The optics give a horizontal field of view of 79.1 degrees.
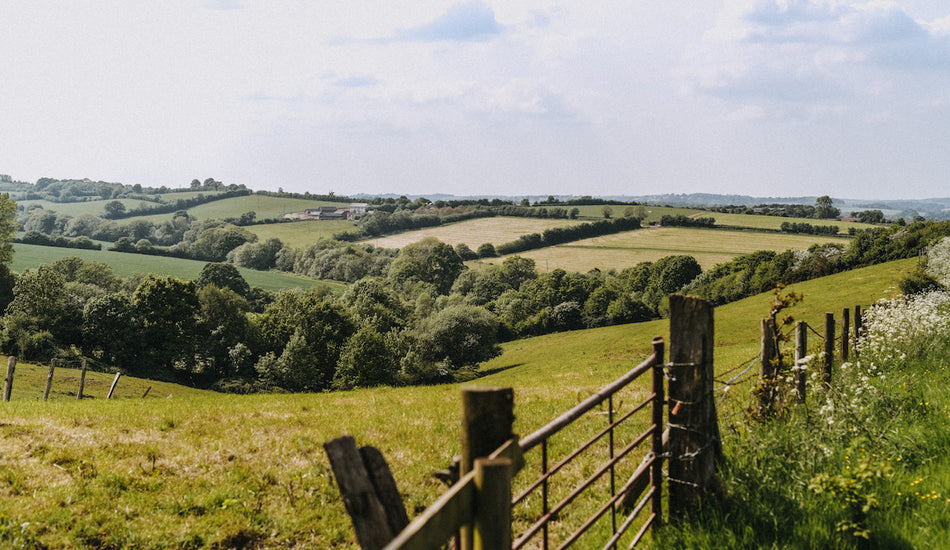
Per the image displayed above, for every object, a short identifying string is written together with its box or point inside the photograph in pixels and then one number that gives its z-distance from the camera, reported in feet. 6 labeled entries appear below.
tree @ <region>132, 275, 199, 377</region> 223.51
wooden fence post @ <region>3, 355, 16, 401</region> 69.08
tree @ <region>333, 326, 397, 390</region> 197.47
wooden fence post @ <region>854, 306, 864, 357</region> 47.74
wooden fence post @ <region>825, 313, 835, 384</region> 35.75
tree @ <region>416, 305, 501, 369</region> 263.49
